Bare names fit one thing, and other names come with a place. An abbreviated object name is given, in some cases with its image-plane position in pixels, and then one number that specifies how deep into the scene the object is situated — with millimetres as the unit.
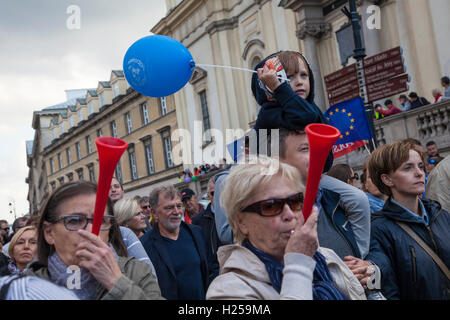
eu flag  6402
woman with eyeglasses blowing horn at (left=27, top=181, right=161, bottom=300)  1849
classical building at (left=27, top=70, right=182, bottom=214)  32938
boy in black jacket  2443
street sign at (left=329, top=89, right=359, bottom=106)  9155
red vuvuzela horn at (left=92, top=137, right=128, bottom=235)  1609
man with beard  4508
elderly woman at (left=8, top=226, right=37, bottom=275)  4664
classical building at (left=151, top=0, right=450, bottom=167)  14188
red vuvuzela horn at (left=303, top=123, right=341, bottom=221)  1522
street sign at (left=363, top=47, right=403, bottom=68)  8508
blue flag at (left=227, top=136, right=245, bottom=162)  3175
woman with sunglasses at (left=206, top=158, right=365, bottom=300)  1788
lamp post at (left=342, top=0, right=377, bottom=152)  8109
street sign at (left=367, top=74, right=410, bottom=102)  8328
